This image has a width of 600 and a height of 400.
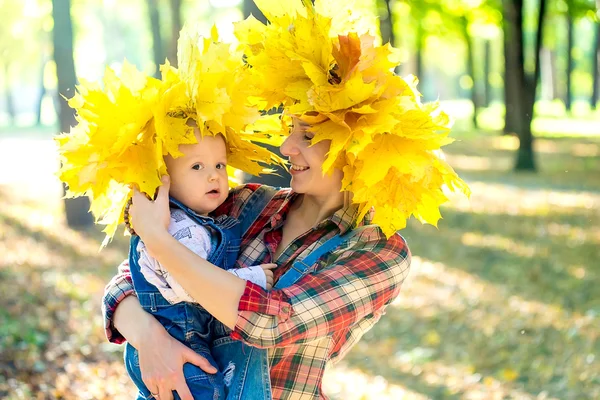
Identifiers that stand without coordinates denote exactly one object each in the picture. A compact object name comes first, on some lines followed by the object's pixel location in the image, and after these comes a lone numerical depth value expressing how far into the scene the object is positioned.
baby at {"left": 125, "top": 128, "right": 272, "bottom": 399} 2.60
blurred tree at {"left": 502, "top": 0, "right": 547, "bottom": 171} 16.31
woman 2.41
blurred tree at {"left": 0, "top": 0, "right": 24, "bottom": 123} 27.94
